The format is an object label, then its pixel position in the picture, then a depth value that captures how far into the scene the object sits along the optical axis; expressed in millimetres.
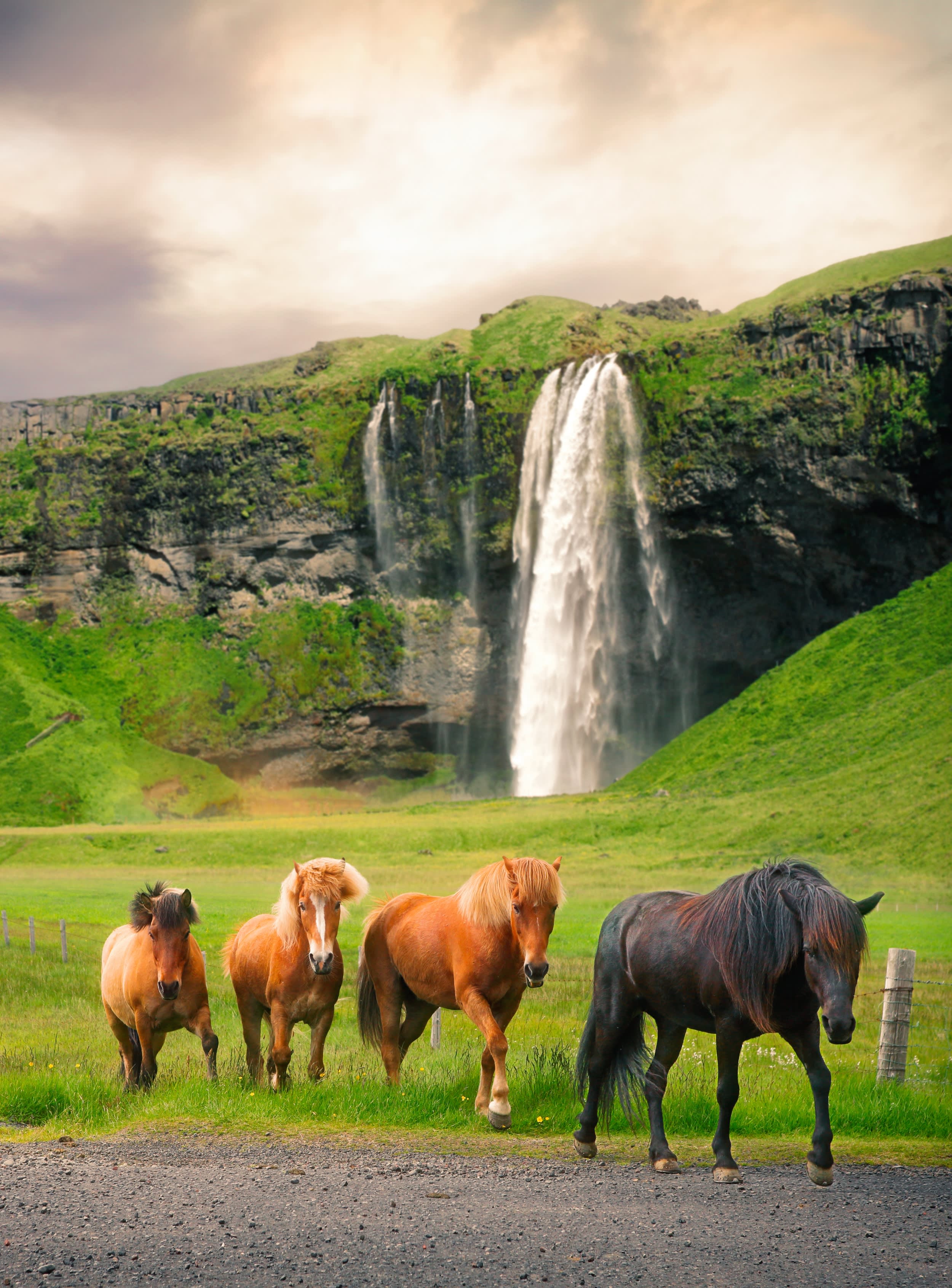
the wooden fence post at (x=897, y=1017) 11664
